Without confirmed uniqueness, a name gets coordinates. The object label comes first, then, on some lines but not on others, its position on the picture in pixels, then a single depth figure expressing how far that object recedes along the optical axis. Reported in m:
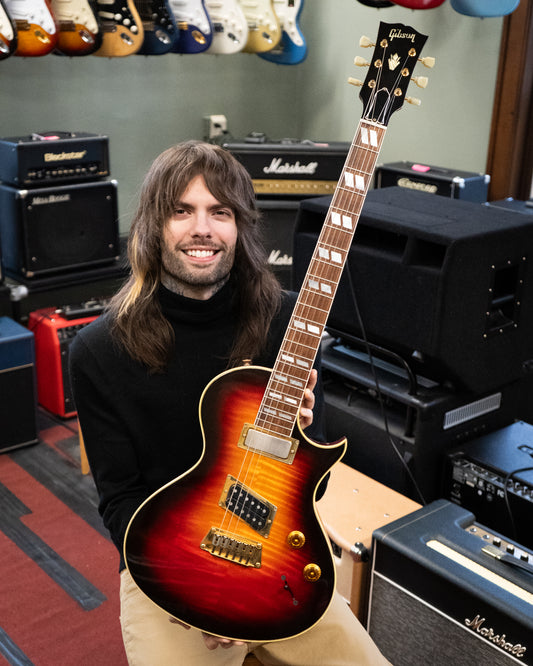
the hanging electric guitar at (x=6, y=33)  2.62
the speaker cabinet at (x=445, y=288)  1.57
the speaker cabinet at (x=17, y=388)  2.71
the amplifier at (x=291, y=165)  3.26
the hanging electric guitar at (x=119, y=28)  2.93
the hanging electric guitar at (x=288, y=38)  3.43
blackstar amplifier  2.86
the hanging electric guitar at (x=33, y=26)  2.68
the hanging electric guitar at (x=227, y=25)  3.25
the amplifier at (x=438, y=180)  2.93
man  1.22
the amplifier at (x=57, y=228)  2.90
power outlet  3.90
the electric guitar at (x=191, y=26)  3.14
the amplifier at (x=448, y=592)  1.28
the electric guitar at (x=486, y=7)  2.75
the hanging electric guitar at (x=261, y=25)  3.34
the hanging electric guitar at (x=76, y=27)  2.82
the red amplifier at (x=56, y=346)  2.92
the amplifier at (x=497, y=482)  1.58
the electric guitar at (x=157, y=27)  3.05
